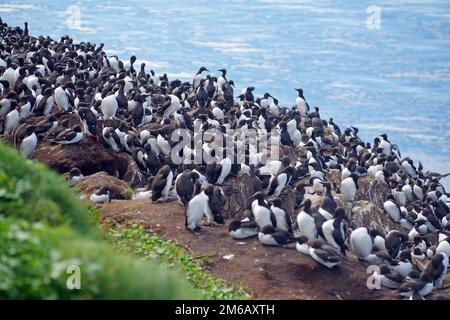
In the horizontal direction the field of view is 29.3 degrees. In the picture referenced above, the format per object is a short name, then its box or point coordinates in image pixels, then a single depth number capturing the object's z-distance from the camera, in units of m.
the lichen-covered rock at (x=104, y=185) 17.73
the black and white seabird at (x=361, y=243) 16.95
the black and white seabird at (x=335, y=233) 16.38
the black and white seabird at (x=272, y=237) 15.63
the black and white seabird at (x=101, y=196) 16.93
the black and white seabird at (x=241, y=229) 15.80
